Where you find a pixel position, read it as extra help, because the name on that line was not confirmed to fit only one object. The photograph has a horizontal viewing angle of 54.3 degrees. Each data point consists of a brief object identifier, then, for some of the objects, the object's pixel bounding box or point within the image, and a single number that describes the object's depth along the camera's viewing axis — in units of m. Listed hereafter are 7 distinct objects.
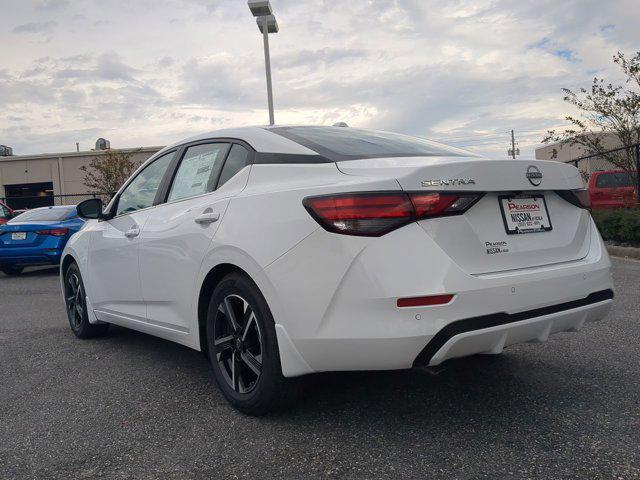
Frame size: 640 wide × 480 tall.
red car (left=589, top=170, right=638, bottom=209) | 13.04
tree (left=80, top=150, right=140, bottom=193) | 28.02
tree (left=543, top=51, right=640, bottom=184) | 13.88
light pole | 14.01
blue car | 11.37
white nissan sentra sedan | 2.70
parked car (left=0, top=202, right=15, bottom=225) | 14.90
